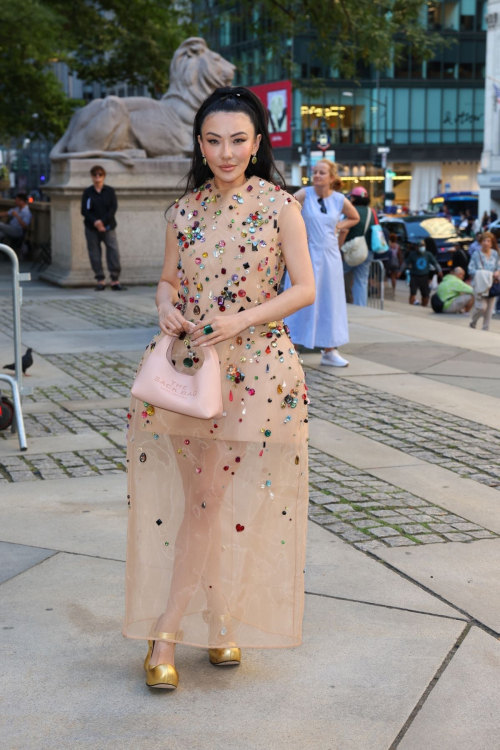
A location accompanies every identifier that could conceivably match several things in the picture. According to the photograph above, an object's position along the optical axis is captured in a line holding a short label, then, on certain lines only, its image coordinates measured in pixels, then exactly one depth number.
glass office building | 72.88
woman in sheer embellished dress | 3.41
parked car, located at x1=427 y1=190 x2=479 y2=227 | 59.00
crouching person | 19.11
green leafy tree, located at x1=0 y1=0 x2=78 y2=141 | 22.50
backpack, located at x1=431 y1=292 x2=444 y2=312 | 19.27
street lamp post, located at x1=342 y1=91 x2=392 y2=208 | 68.44
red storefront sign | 20.28
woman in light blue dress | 9.95
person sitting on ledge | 22.27
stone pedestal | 17.59
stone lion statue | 17.73
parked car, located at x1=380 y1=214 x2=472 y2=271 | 28.95
